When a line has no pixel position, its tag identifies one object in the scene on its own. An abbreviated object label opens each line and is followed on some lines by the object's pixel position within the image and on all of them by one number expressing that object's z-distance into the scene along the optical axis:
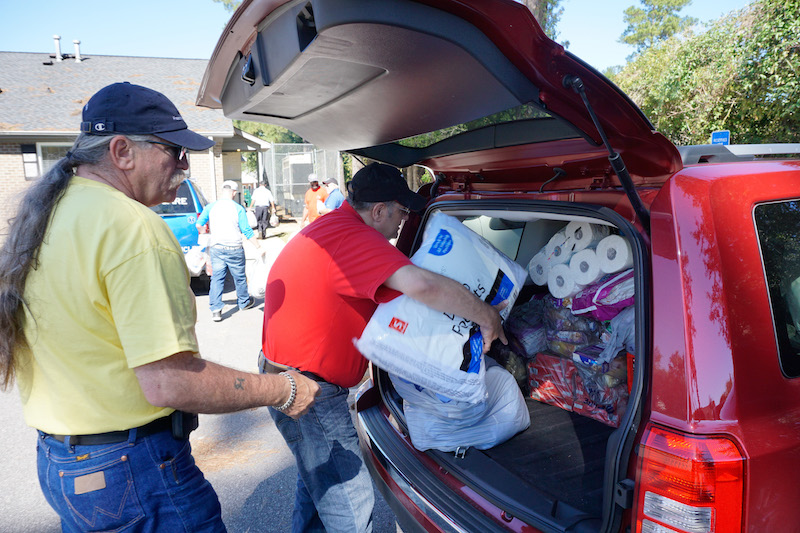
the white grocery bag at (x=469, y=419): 2.33
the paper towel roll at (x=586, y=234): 2.65
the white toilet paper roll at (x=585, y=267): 2.57
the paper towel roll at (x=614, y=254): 2.40
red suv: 1.33
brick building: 15.94
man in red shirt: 2.09
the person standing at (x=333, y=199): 9.05
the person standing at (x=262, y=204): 15.65
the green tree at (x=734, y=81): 6.04
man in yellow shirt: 1.42
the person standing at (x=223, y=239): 7.01
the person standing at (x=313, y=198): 11.23
